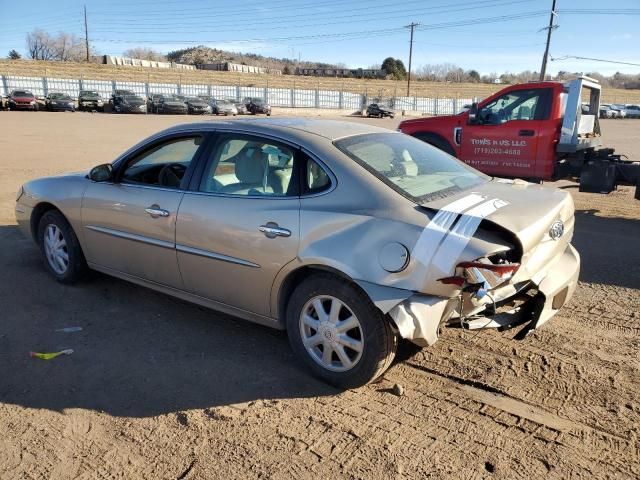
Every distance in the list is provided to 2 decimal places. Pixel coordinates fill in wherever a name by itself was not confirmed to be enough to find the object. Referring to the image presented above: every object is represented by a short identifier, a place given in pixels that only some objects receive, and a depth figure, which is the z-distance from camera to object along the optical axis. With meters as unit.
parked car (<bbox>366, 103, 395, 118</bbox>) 50.19
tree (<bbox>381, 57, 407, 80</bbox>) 117.23
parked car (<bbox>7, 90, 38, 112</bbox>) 38.12
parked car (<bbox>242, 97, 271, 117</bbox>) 45.91
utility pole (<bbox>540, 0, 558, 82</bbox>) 45.91
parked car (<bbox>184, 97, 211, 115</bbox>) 42.52
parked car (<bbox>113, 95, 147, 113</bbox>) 40.69
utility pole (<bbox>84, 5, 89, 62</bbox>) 93.28
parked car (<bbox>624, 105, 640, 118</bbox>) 56.88
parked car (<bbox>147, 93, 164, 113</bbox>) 42.28
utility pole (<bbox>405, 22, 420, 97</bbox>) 75.62
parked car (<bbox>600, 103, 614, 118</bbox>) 54.34
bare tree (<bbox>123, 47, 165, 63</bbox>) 143.00
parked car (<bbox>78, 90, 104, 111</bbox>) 41.59
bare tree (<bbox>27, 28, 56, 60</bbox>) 114.44
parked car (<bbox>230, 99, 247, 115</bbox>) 45.99
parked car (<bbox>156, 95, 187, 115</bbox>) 41.81
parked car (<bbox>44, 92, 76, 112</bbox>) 39.03
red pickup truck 8.52
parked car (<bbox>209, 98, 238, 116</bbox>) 43.78
